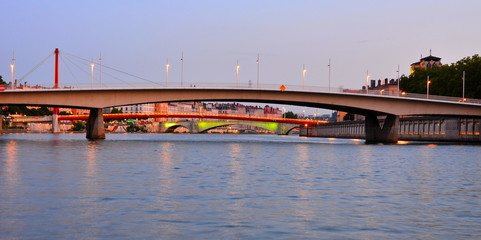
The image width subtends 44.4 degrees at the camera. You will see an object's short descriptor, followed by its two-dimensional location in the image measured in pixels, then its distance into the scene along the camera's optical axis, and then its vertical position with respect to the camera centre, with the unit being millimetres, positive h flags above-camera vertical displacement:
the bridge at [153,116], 155188 +1592
